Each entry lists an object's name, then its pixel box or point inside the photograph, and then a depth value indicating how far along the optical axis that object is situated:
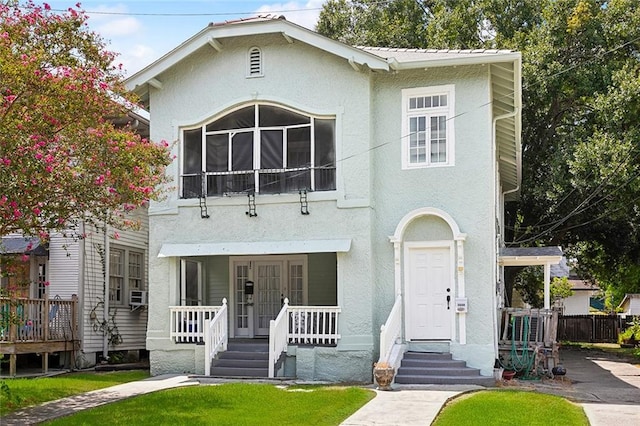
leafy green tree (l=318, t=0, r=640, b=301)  24.67
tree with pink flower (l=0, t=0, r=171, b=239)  11.73
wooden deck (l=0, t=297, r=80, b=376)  18.27
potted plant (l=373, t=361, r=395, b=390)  14.96
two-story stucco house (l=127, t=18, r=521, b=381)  17.06
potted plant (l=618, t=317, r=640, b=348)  28.12
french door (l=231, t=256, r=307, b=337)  20.94
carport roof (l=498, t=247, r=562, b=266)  19.42
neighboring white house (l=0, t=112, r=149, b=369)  19.94
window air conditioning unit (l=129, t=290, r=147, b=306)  22.78
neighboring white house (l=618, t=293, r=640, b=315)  27.16
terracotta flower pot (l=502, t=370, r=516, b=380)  16.92
